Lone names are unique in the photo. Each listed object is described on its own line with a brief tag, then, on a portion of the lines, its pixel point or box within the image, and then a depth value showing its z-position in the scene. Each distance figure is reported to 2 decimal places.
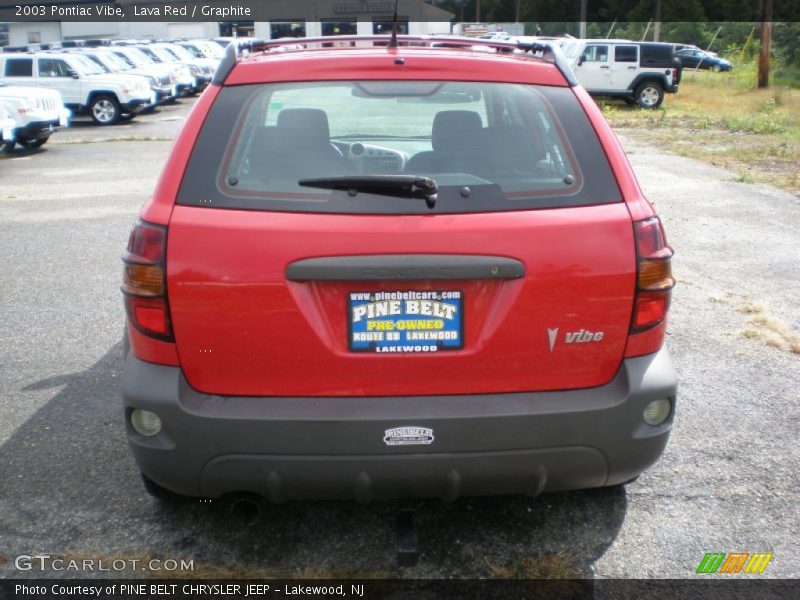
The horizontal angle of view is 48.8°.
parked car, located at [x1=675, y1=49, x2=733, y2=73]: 43.66
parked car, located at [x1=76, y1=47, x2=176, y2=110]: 24.34
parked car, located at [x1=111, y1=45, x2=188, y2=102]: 26.56
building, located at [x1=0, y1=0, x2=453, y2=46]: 53.94
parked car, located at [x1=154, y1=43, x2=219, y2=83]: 31.38
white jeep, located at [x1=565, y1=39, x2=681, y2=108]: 24.97
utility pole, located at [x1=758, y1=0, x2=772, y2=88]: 27.72
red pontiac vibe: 2.79
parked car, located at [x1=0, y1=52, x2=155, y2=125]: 21.88
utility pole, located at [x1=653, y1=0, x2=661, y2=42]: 46.47
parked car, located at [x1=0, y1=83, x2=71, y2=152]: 15.27
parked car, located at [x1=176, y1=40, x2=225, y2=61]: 35.31
